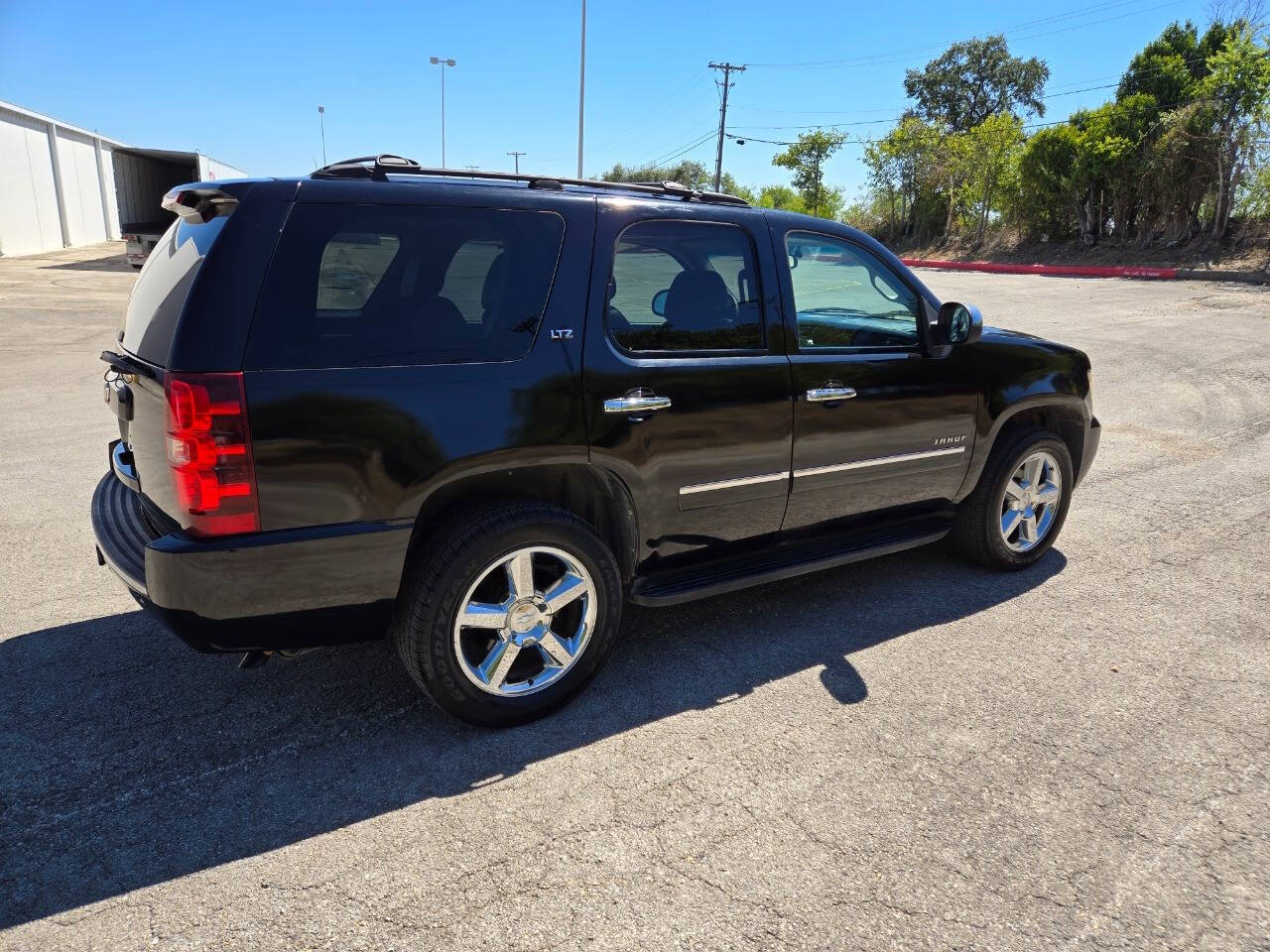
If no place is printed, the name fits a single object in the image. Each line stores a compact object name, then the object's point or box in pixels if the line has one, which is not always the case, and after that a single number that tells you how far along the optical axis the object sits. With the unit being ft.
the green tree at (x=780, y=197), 214.73
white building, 86.38
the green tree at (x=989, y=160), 124.06
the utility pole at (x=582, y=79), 118.21
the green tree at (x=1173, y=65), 104.37
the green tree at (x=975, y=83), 198.18
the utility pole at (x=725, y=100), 200.37
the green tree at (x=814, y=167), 192.85
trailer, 82.64
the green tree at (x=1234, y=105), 83.46
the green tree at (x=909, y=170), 142.06
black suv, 8.28
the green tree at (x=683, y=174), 283.51
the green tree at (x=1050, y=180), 107.34
